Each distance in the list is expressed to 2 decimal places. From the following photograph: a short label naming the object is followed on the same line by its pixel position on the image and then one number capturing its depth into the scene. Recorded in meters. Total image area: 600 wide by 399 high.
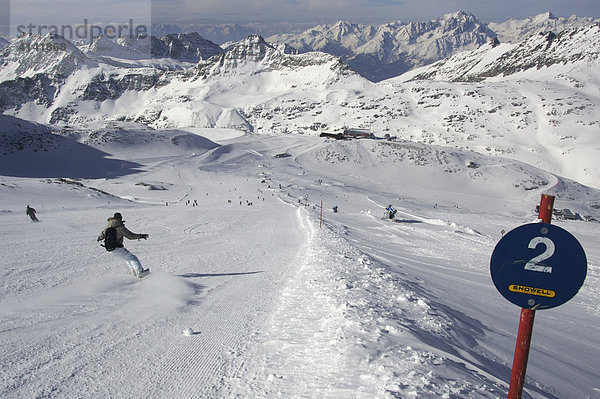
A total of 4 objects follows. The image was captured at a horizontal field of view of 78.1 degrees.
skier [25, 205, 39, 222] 16.00
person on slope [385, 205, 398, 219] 30.51
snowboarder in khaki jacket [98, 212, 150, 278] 8.01
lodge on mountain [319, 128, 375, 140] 104.90
